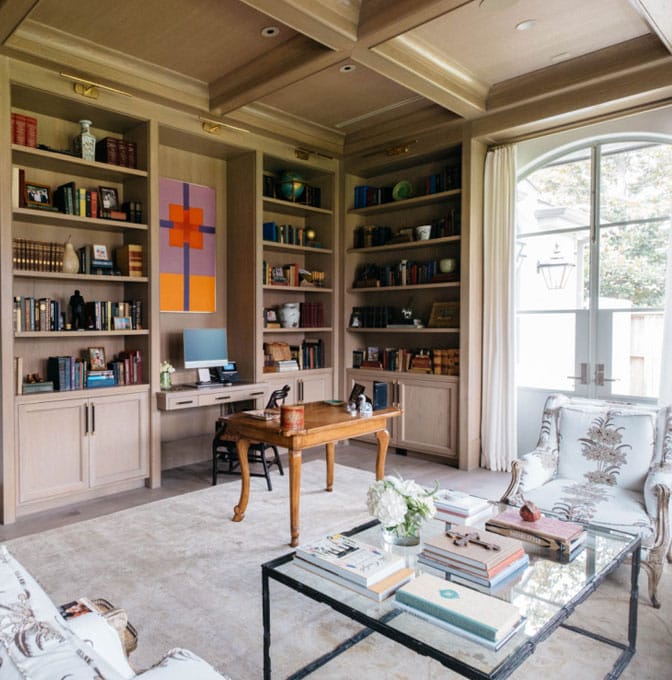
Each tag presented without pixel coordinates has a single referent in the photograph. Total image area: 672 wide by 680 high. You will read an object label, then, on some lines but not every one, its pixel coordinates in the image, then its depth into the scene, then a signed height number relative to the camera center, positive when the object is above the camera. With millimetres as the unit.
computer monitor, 4758 -198
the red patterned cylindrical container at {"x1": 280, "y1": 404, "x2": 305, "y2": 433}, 3188 -547
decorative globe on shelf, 5598 +1432
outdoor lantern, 4777 +501
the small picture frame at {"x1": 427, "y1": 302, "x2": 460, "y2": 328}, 5254 +107
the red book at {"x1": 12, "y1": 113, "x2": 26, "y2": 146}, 3773 +1348
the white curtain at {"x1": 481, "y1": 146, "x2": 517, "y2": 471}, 4836 +137
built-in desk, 4367 -588
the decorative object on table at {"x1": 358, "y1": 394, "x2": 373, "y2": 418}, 3622 -548
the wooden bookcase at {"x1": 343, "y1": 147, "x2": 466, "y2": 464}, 5188 +327
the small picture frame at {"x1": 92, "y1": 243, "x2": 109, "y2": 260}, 4320 +579
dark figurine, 4156 +97
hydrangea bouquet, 2080 -698
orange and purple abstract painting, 4949 +732
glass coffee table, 1476 -877
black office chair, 4234 -1096
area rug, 2125 -1298
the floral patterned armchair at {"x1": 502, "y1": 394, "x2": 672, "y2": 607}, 2611 -795
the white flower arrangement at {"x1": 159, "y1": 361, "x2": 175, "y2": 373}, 4621 -364
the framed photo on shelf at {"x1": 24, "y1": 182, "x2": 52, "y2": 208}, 3918 +941
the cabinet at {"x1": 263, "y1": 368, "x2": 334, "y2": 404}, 5426 -592
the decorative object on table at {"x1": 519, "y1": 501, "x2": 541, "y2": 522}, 2244 -768
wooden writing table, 3186 -663
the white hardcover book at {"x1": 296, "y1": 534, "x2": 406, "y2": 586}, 1824 -818
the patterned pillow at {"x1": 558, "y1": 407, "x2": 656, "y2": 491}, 3039 -686
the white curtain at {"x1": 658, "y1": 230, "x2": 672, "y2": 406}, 3965 -161
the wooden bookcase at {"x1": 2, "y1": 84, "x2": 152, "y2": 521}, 3750 -97
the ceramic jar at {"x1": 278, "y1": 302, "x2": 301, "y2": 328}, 5676 +115
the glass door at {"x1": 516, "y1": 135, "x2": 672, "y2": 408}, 4281 +498
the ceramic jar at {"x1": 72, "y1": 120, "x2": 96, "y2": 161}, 4105 +1366
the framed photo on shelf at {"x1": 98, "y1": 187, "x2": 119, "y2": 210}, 4348 +1017
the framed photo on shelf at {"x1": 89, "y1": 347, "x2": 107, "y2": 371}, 4258 -270
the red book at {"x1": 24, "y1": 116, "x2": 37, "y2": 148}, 3832 +1355
